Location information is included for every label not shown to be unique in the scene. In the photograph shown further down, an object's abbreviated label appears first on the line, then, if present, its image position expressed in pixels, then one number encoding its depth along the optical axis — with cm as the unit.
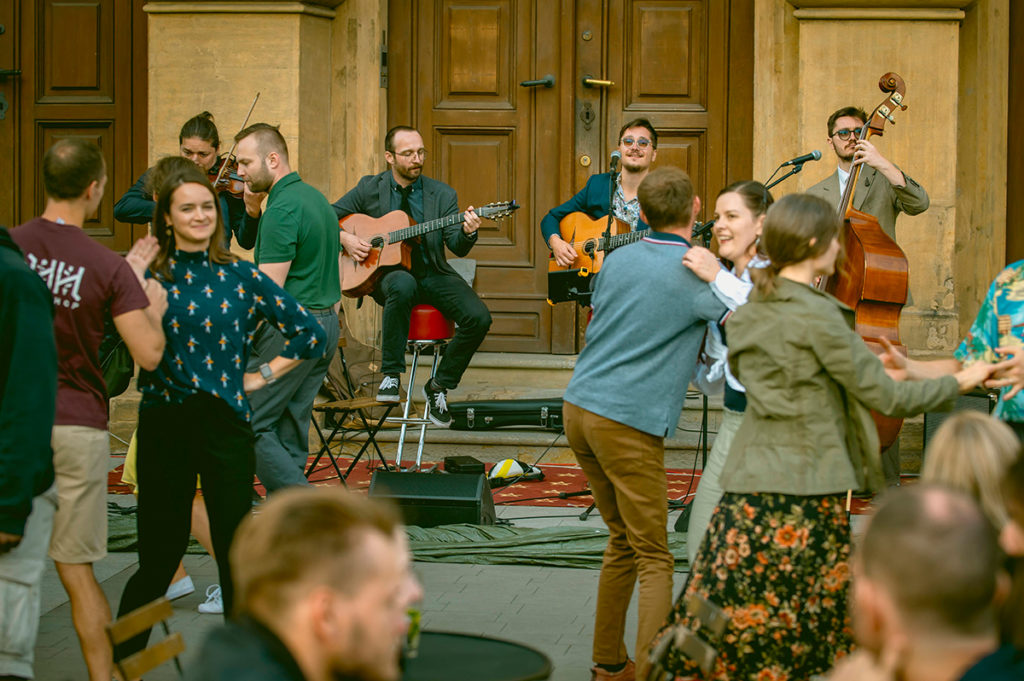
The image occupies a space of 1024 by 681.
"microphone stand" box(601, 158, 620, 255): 1522
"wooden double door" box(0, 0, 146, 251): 1983
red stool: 1666
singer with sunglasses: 1487
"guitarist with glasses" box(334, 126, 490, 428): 1625
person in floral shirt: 799
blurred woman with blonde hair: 532
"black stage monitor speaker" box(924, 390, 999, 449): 1443
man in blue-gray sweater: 852
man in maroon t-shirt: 797
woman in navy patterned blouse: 848
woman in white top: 846
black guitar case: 1667
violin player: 1423
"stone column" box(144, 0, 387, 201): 1834
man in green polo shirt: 1174
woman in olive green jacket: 736
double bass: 1230
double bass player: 1433
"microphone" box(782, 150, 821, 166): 1226
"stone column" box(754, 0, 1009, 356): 1730
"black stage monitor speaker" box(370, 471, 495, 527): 1313
